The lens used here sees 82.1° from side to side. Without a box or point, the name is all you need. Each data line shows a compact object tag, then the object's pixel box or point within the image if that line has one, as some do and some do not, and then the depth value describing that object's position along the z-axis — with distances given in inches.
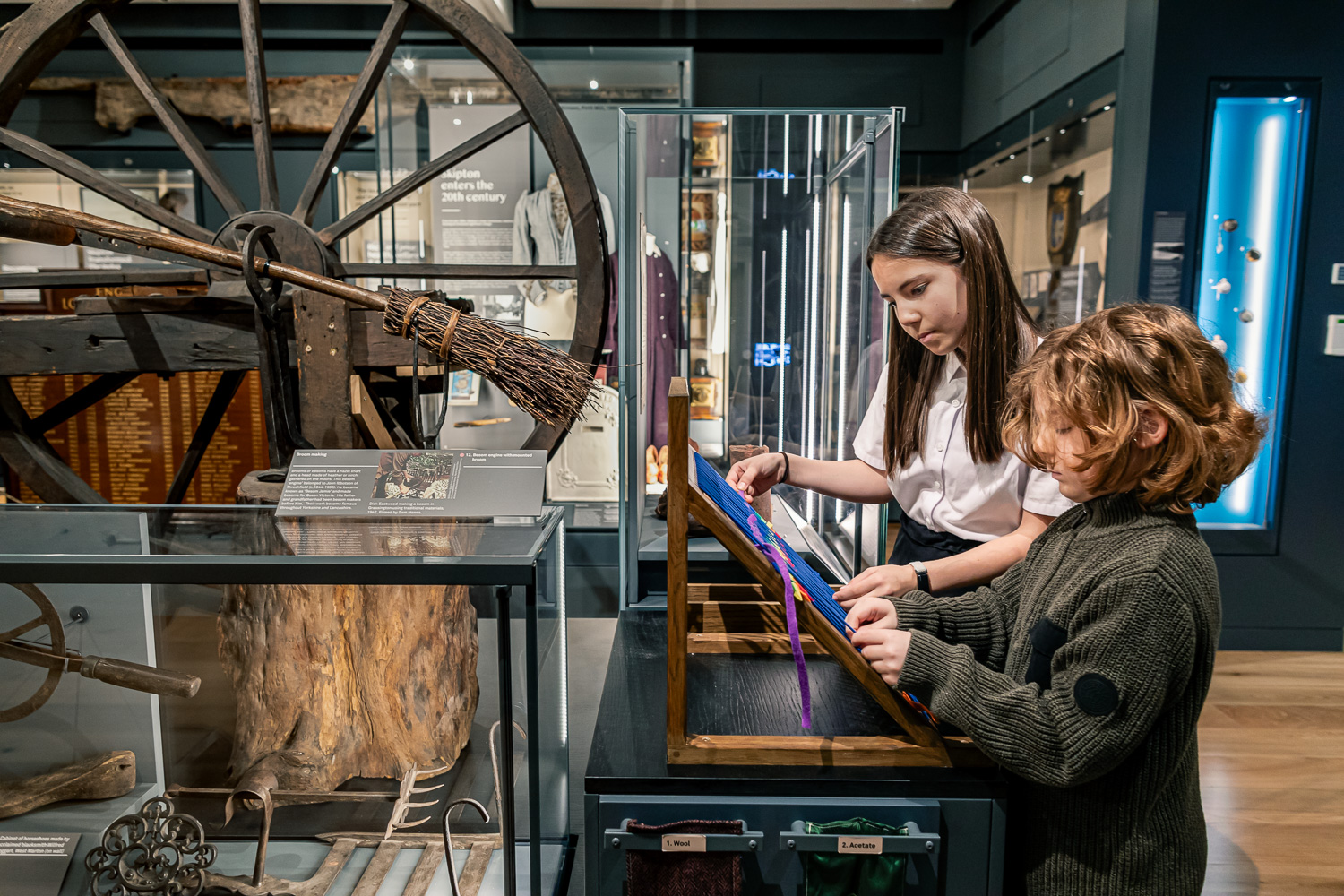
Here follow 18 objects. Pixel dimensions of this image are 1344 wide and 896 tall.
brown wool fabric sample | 36.9
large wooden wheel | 63.1
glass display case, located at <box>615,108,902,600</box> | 77.0
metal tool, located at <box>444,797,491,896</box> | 46.0
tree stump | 54.1
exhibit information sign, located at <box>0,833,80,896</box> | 49.0
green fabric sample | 36.7
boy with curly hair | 32.0
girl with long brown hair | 49.1
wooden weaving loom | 35.5
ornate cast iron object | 46.6
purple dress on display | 79.4
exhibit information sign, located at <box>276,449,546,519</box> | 46.3
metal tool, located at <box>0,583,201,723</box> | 49.1
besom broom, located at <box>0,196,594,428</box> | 53.6
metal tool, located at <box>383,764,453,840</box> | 51.3
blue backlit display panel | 116.6
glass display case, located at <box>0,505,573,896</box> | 39.0
